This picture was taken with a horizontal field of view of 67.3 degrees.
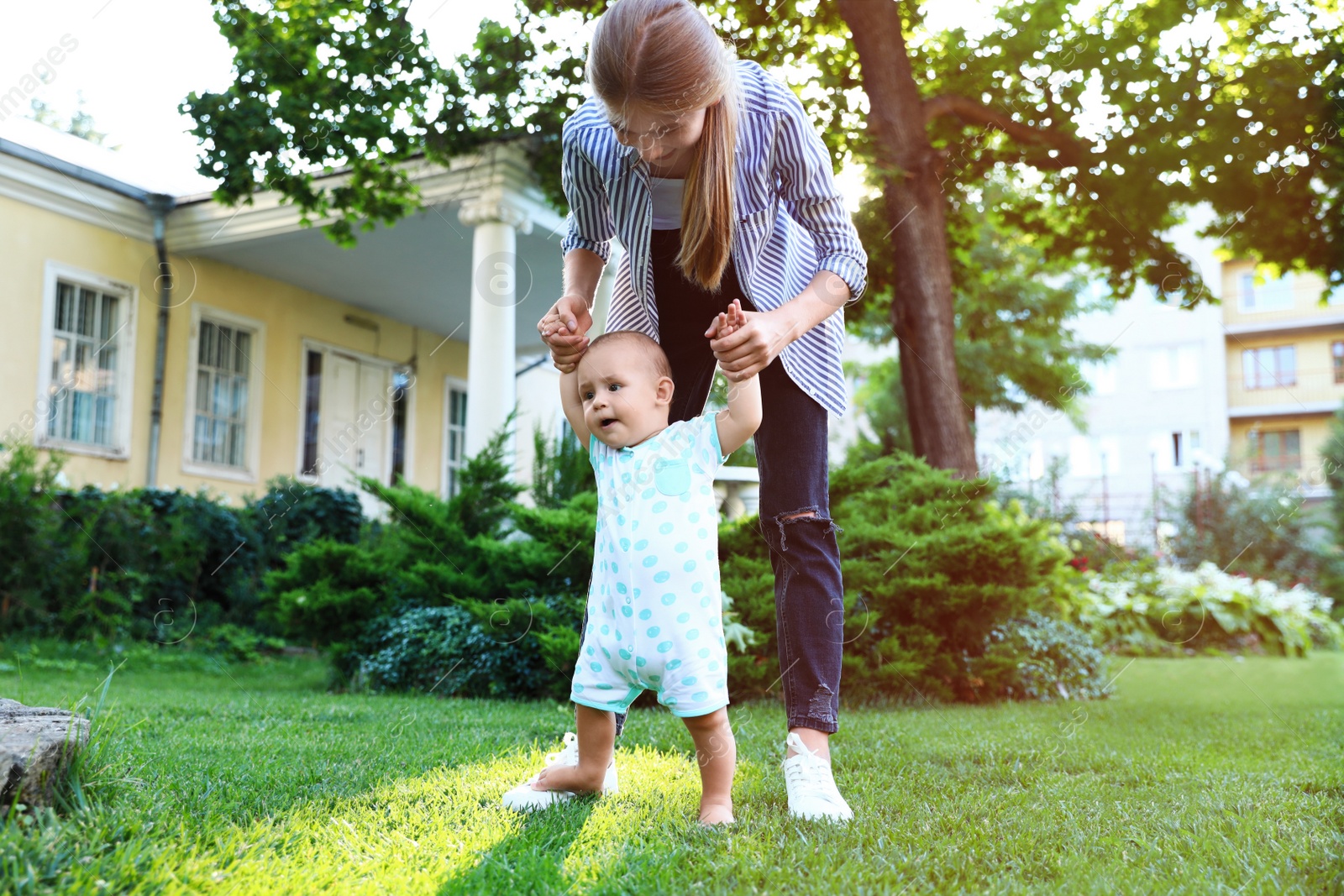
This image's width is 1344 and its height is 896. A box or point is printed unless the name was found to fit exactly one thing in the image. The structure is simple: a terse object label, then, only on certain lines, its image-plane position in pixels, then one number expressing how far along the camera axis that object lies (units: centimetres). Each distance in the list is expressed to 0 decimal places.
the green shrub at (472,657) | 423
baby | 183
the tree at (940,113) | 611
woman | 187
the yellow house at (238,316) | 849
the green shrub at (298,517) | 760
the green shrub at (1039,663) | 457
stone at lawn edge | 148
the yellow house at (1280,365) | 2659
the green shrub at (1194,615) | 856
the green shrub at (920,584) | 424
